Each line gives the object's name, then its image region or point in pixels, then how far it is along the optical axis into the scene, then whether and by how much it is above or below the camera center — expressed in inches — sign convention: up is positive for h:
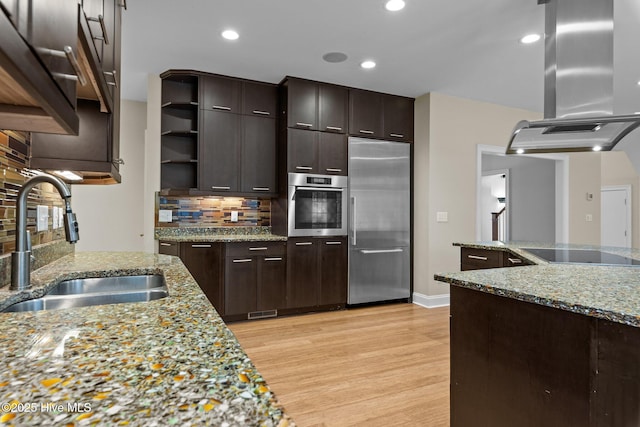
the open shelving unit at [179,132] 155.8 +33.6
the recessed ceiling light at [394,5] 104.0 +59.3
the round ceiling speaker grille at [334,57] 138.5 +59.3
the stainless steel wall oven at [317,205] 159.9 +3.7
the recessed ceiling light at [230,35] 121.6 +59.0
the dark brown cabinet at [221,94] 154.8 +50.4
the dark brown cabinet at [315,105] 161.6 +48.3
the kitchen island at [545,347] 44.2 -18.3
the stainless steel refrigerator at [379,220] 171.8 -3.0
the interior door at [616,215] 304.5 +0.0
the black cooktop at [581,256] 85.0 -10.4
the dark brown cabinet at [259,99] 162.6 +50.5
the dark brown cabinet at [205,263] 144.8 -19.8
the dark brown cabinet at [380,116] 174.6 +47.6
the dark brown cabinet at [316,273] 159.6 -26.4
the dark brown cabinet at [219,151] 155.0 +26.2
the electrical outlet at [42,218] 66.4 -1.2
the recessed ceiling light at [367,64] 145.8 +59.4
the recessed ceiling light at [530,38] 122.0 +58.7
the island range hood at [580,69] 94.4 +38.1
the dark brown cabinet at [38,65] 18.6 +8.6
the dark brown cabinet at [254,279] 149.5 -27.3
